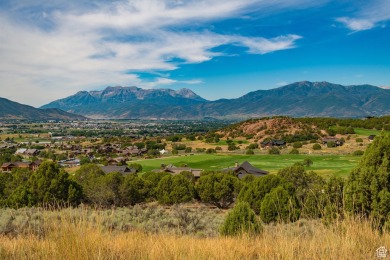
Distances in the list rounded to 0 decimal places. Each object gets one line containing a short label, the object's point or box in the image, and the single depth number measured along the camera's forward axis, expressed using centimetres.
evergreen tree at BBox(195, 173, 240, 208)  3681
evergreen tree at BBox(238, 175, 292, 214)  3047
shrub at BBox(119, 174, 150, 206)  3562
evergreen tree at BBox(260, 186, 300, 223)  2377
